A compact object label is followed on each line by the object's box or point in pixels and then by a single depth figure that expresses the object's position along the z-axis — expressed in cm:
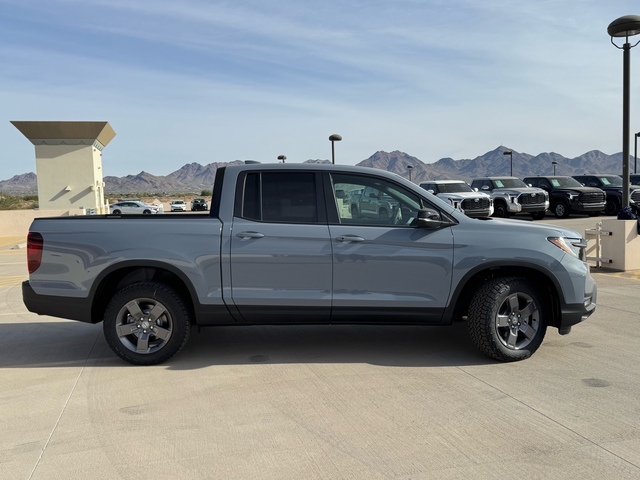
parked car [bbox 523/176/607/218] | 2498
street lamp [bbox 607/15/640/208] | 1072
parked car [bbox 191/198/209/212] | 5772
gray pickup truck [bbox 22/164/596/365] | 544
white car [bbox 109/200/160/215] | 4604
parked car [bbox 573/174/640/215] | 2595
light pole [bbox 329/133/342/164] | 2348
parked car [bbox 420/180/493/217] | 2247
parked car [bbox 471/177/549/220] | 2416
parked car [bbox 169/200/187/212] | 5788
